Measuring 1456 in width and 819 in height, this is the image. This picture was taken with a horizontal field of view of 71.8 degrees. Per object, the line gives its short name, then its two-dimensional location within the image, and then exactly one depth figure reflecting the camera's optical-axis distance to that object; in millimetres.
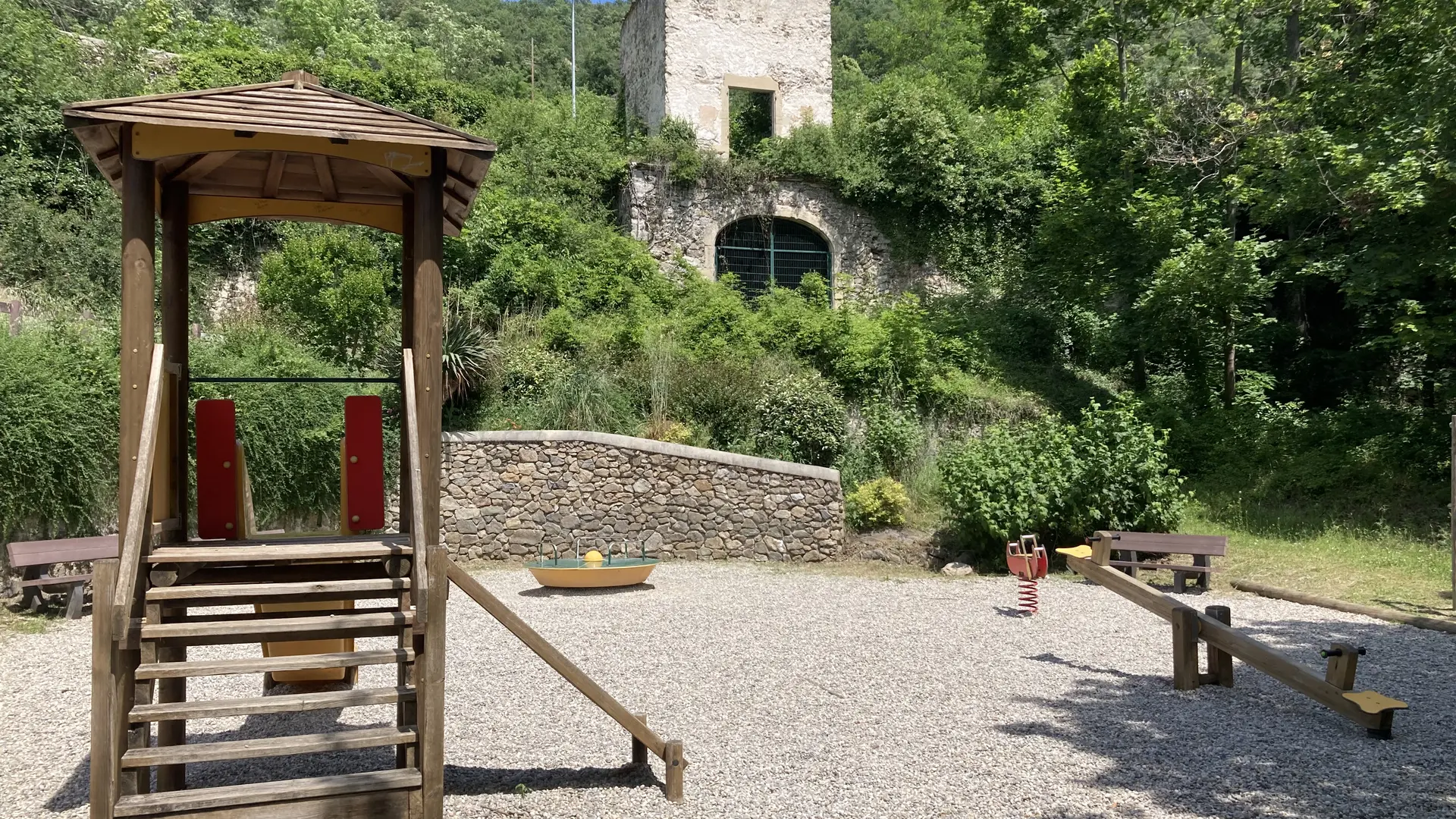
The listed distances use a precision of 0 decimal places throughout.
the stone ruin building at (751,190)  20047
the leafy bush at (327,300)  13734
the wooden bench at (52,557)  9336
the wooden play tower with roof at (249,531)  4098
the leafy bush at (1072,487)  12172
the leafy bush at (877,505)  13461
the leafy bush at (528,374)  14969
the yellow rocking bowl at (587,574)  10953
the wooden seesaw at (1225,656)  5746
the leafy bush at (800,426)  14633
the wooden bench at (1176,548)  10883
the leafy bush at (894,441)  14859
